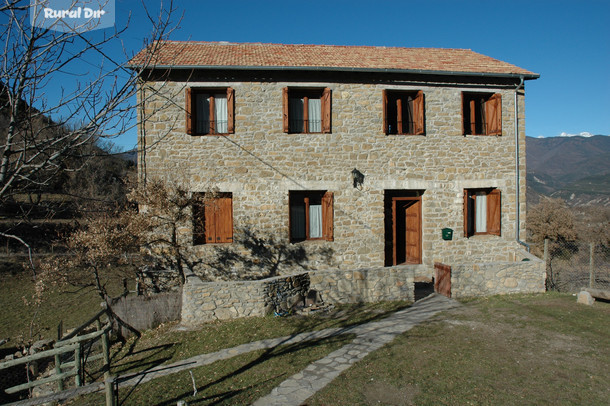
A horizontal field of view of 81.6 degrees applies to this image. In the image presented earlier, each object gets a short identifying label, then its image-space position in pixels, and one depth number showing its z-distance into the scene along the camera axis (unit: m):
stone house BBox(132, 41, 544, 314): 10.49
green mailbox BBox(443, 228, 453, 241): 11.28
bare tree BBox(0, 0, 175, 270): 3.33
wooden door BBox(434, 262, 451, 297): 9.48
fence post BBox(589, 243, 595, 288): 10.07
